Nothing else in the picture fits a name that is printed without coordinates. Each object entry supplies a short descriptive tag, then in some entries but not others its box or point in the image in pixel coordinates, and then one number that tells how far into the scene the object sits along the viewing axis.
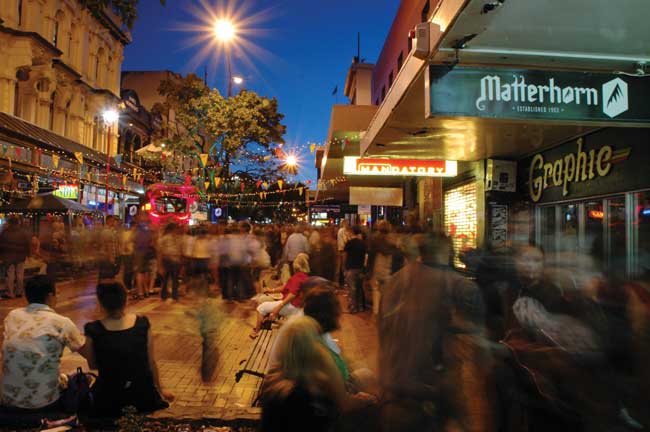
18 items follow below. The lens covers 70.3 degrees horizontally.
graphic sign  6.99
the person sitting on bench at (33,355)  3.72
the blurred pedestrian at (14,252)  10.45
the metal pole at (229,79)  25.92
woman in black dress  3.98
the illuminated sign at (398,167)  10.92
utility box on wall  10.95
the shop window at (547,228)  9.86
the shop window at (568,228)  8.87
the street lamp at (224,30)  18.56
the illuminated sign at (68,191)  22.48
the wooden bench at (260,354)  5.72
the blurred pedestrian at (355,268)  9.86
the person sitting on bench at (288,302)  6.65
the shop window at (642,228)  6.91
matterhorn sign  5.21
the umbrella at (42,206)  13.94
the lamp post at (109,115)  21.06
